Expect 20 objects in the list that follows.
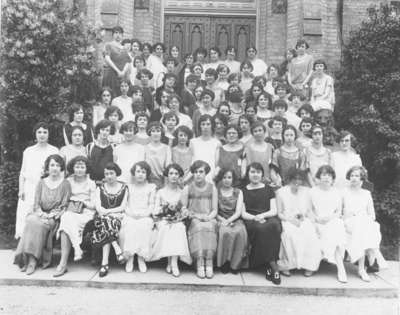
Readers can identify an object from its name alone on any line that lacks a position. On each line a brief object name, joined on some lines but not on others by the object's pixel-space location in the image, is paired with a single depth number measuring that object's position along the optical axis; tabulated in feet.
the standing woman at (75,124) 22.97
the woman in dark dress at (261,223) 18.33
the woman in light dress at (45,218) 18.39
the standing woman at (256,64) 31.63
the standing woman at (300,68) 30.99
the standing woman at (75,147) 21.38
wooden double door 41.06
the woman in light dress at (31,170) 20.80
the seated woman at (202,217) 18.30
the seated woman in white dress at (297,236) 18.53
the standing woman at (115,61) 30.25
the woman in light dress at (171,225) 18.45
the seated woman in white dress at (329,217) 18.65
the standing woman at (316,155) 21.81
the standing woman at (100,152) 21.52
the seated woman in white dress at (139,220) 18.53
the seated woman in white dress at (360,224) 18.85
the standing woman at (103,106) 25.86
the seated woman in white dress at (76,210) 18.51
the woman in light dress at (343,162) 22.15
